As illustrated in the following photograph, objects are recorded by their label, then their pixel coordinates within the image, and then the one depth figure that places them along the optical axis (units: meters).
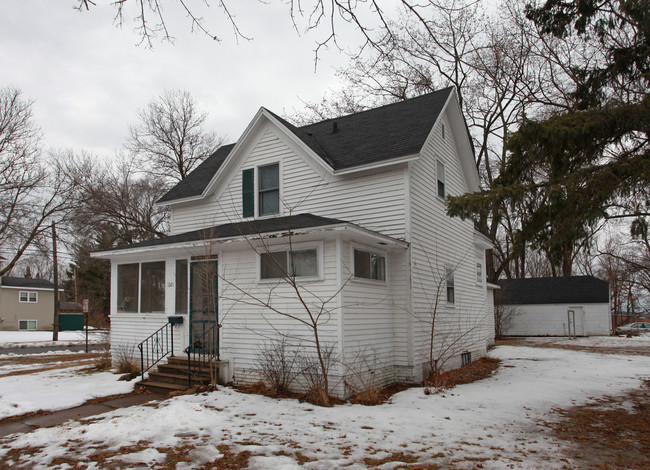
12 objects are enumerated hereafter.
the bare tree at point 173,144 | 30.05
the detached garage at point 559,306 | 30.17
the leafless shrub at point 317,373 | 8.75
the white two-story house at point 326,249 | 9.91
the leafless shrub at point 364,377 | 9.08
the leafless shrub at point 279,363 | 9.48
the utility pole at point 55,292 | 27.58
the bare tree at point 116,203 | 27.88
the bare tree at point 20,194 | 26.45
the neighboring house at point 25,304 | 41.91
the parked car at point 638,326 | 43.03
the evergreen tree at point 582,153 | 8.06
